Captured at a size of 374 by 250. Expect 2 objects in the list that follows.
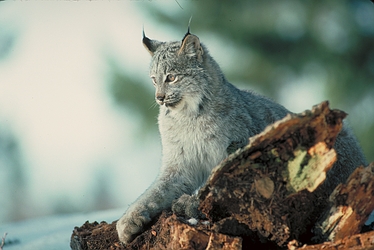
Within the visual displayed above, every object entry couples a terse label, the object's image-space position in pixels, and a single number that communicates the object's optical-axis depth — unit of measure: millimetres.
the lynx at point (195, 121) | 7945
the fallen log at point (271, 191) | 5047
